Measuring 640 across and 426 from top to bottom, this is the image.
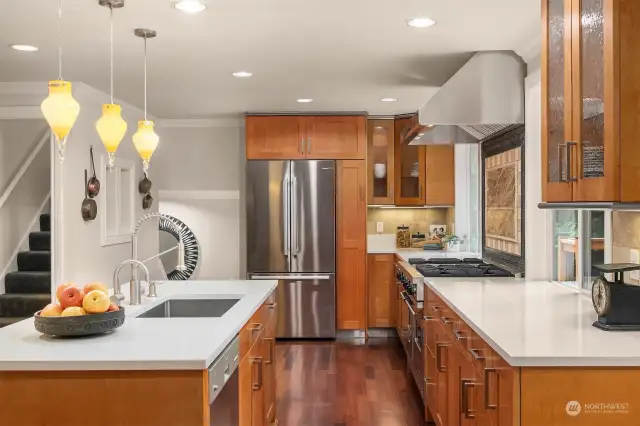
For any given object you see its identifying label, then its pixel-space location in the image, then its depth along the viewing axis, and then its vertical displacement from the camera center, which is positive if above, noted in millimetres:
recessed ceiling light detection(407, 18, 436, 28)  3453 +1005
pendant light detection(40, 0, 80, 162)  2668 +431
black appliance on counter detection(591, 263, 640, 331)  2410 -369
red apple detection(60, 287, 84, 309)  2416 -324
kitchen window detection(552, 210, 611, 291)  3352 -205
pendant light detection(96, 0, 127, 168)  3150 +428
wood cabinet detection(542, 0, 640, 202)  2131 +387
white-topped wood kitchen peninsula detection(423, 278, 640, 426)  2020 -524
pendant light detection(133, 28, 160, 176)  3635 +412
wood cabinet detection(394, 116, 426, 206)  7059 +387
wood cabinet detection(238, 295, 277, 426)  2863 -813
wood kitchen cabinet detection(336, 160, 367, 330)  6789 -388
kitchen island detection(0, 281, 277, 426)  2068 -561
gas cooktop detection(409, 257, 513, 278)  4355 -439
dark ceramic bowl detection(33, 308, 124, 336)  2332 -411
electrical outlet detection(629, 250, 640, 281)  2818 -231
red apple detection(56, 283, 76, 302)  2438 -295
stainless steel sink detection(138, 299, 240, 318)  3512 -530
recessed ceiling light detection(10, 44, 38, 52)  3990 +1021
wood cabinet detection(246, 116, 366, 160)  6746 +754
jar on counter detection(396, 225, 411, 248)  7344 -333
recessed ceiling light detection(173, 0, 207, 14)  3150 +1008
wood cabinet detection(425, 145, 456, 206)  7023 +330
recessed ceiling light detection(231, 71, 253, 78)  4788 +1014
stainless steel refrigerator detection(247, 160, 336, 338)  6676 -326
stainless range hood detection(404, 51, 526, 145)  4059 +712
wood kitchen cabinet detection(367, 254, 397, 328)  6898 -908
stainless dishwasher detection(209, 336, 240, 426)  2201 -659
